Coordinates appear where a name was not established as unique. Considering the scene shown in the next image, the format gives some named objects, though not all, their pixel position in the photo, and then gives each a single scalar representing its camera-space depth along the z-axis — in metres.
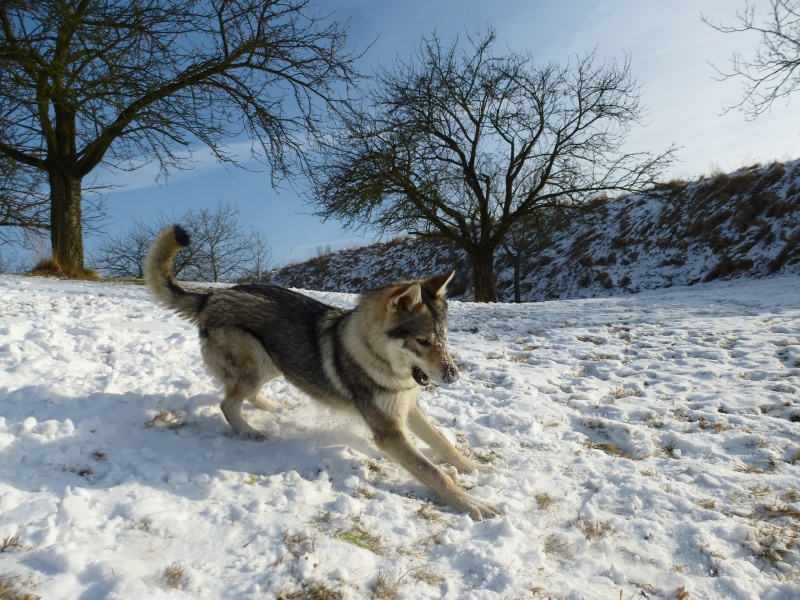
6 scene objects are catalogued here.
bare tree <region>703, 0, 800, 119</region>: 14.14
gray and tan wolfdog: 3.94
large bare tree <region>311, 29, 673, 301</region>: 16.22
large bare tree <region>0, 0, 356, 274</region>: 10.08
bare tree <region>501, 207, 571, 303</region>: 18.77
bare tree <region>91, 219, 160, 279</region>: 30.00
